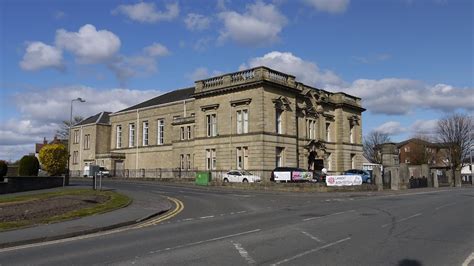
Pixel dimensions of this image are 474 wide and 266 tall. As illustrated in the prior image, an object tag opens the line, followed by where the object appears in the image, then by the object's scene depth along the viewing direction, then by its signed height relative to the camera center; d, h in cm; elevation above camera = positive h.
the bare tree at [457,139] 8044 +609
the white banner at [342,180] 4034 -68
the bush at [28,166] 3825 +45
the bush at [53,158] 4006 +121
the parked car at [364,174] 4809 -16
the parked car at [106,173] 6735 -21
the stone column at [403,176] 4667 -35
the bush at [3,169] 3384 +17
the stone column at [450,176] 6333 -46
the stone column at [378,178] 4353 -53
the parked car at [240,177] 4512 -49
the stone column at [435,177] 5578 -53
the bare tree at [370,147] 12194 +704
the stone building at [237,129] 5028 +579
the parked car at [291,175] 4469 -27
